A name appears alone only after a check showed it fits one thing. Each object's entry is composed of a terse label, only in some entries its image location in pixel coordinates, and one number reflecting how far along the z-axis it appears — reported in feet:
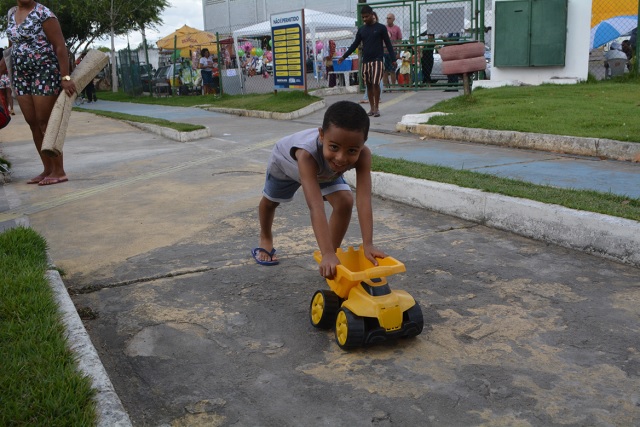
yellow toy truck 8.91
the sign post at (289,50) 52.19
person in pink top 53.31
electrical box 44.24
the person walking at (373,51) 37.23
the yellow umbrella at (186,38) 102.17
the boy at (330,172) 9.70
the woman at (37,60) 20.59
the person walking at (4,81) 25.13
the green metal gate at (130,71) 86.40
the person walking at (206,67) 73.10
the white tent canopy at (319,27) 79.10
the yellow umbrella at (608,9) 52.08
